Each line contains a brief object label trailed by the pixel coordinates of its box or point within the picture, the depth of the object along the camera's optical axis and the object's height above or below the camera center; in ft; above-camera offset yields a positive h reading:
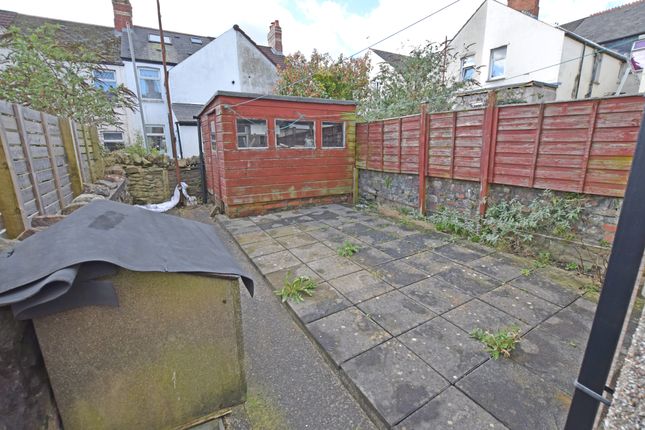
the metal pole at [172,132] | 23.96 +1.74
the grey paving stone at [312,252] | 13.30 -4.84
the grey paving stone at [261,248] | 14.06 -4.86
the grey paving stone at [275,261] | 12.32 -4.92
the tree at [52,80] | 19.71 +5.42
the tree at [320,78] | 36.37 +9.50
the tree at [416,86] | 24.76 +6.03
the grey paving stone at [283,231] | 16.73 -4.74
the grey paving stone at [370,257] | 12.56 -4.81
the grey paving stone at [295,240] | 15.03 -4.79
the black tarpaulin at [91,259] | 3.40 -1.47
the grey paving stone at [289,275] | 11.03 -4.94
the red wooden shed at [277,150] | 19.39 +0.10
